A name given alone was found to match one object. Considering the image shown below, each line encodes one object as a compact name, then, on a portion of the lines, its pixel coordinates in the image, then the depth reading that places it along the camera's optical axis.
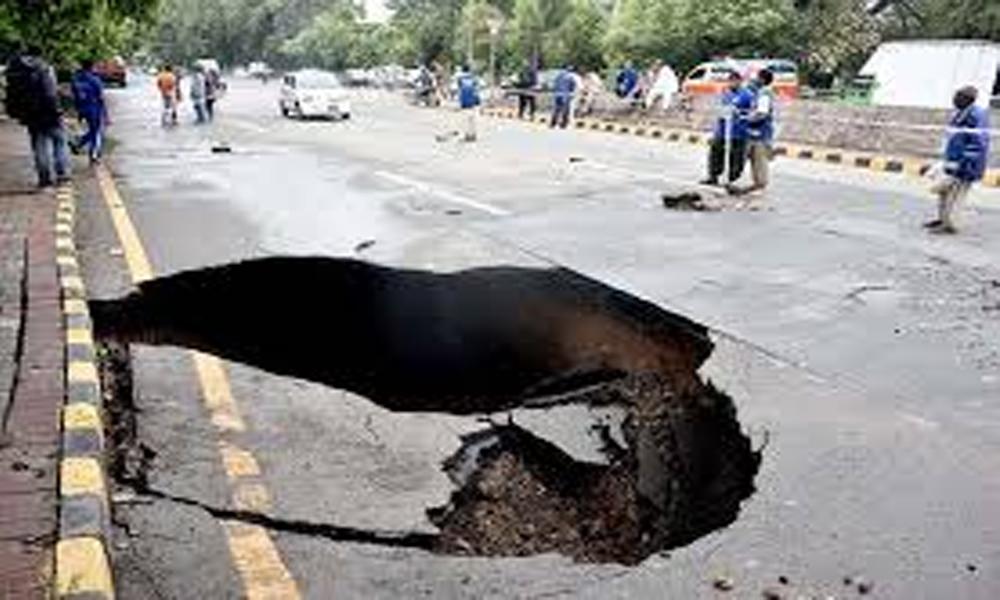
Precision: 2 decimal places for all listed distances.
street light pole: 51.56
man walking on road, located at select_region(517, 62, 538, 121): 35.00
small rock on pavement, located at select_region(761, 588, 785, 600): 3.90
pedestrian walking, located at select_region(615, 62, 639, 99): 33.18
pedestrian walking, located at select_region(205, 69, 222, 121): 28.39
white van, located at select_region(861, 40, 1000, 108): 30.16
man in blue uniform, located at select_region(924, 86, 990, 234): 11.80
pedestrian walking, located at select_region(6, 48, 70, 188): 13.09
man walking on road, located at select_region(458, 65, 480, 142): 23.55
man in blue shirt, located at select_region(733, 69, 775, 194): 13.95
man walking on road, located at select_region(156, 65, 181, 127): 26.33
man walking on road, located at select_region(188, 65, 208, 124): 27.61
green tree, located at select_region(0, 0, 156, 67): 18.03
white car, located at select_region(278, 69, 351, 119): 30.77
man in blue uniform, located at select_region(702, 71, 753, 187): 14.52
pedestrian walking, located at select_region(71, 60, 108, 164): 17.45
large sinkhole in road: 5.09
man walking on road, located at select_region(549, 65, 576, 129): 30.45
